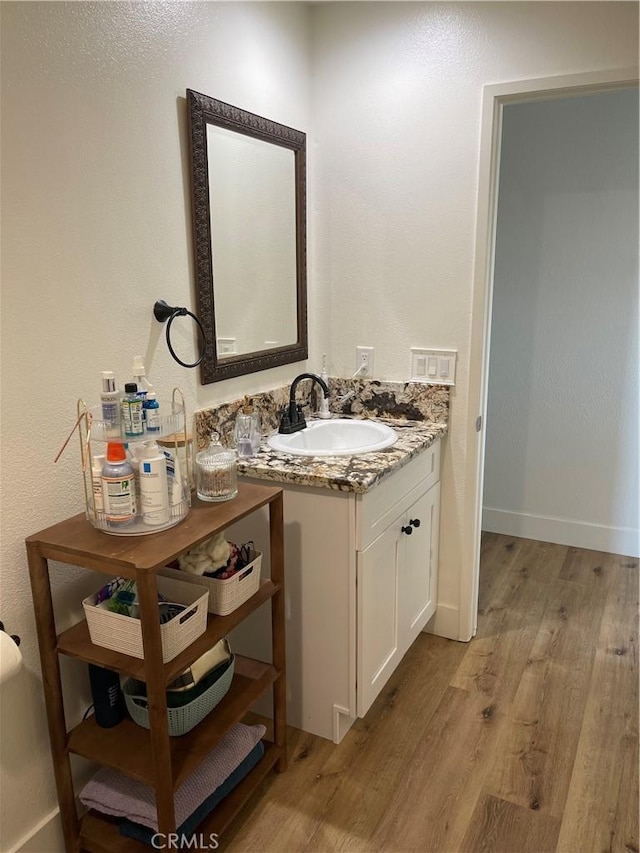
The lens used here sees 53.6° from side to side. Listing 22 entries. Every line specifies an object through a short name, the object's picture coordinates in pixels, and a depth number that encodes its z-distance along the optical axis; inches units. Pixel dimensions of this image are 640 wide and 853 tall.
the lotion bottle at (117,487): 51.1
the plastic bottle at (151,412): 54.4
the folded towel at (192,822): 57.7
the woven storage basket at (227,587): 58.1
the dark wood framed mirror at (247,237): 71.6
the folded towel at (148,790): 58.1
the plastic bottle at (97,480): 52.0
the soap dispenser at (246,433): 75.7
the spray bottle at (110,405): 53.9
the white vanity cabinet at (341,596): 69.5
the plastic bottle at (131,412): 53.3
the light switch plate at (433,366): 88.7
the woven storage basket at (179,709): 57.4
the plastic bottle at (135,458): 52.5
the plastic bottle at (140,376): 56.1
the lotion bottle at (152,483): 51.8
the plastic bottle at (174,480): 54.2
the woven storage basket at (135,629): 51.6
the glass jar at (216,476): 59.6
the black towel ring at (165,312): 66.4
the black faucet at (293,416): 84.4
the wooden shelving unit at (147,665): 49.0
